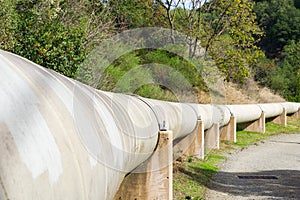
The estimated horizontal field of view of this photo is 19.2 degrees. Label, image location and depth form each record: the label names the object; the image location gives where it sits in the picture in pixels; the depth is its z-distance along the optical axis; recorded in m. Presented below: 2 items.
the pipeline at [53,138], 3.87
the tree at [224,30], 45.44
